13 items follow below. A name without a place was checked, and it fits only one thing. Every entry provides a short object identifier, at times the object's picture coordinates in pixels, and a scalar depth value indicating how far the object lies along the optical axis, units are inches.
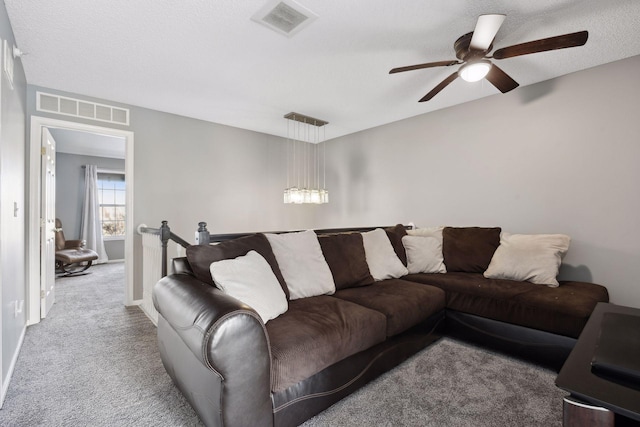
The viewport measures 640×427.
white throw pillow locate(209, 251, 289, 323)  63.3
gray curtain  251.1
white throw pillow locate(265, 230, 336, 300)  82.6
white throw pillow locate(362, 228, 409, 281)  106.4
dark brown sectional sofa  47.1
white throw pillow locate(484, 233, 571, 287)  97.5
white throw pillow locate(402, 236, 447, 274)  119.9
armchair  201.0
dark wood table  32.3
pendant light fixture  191.9
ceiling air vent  73.4
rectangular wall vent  120.3
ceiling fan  66.4
